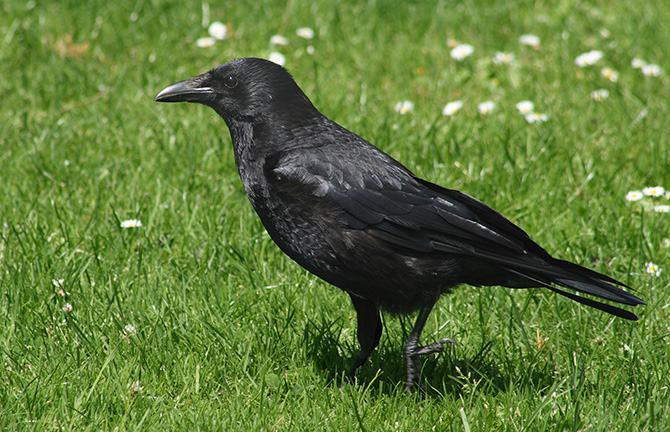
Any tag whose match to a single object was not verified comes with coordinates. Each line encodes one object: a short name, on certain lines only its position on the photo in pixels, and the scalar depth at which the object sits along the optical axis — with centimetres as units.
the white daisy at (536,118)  1108
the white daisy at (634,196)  902
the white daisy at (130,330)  680
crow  603
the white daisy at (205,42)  1300
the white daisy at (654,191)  904
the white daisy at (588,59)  1280
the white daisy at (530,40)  1362
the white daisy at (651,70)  1247
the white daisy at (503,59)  1299
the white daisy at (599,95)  1185
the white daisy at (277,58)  1235
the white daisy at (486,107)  1146
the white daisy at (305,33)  1341
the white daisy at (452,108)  1137
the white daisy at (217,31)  1342
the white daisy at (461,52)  1295
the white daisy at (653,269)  781
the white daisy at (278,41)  1305
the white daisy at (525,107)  1146
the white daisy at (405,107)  1145
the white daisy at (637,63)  1273
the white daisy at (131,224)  830
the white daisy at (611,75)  1259
